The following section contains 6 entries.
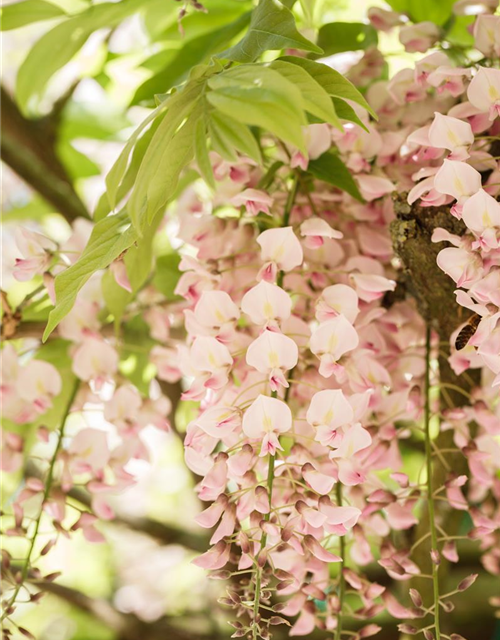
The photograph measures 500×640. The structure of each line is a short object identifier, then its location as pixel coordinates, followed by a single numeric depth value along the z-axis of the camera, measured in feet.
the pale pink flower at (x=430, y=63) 4.30
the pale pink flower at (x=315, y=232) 4.22
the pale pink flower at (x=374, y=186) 4.32
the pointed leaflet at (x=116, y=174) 4.10
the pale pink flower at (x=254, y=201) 4.24
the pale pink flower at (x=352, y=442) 4.12
